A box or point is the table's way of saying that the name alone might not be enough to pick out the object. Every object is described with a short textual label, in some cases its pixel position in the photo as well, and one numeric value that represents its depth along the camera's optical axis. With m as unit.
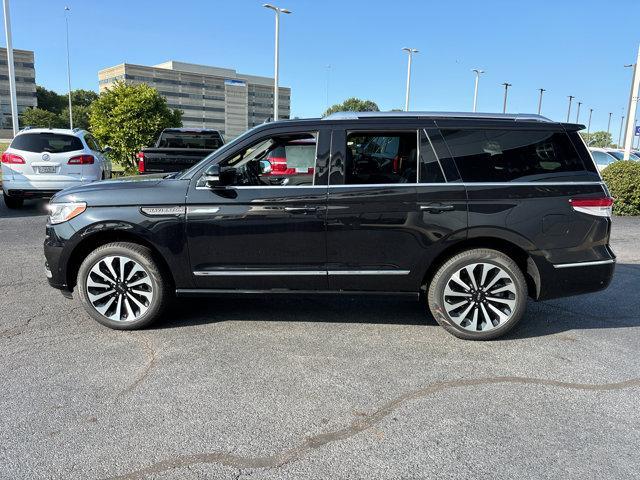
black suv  4.22
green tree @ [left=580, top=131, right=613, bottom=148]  92.56
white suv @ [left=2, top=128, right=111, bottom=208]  10.36
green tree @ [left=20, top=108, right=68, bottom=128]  81.56
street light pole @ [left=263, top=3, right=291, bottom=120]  32.25
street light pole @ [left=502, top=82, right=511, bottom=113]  58.44
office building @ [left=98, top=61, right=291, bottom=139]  114.81
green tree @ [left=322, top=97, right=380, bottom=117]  95.94
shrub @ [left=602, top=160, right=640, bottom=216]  12.41
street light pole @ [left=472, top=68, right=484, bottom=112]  49.69
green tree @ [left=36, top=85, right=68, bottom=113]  121.06
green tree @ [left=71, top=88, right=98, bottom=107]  124.12
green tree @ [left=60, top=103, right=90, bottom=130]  99.81
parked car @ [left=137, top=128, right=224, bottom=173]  12.40
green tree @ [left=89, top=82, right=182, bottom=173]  22.11
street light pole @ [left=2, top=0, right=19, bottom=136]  18.84
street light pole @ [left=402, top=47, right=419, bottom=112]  40.00
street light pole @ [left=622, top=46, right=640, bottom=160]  14.77
